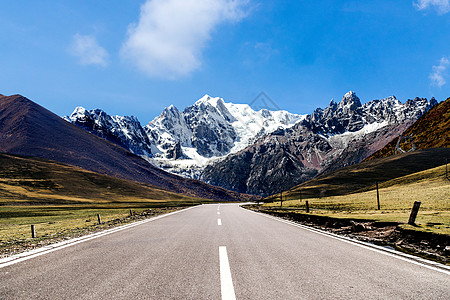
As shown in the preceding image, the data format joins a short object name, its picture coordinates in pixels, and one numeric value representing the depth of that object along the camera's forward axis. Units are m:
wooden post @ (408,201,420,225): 11.32
